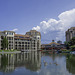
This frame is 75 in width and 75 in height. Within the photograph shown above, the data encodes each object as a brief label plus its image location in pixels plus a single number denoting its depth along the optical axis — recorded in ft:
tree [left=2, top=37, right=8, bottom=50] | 260.48
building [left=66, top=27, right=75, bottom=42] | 400.29
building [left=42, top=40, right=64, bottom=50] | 433.86
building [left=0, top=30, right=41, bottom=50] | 302.91
